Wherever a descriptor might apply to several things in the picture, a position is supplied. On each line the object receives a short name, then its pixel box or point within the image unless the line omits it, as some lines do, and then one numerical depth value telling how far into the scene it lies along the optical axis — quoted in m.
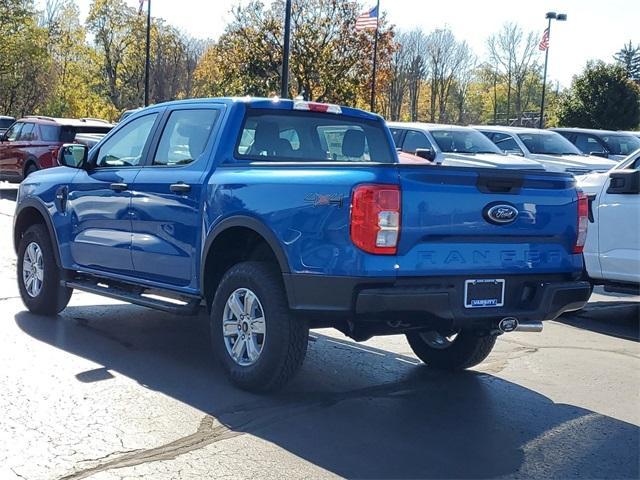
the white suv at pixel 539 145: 16.42
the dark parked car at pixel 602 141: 19.16
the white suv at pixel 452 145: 14.28
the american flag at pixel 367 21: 29.11
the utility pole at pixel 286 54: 20.67
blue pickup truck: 4.57
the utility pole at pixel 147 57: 34.34
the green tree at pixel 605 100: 35.38
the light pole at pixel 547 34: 37.41
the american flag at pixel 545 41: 37.72
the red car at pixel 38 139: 18.16
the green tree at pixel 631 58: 84.62
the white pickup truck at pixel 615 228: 7.90
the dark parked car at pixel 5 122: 31.36
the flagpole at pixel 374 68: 35.72
